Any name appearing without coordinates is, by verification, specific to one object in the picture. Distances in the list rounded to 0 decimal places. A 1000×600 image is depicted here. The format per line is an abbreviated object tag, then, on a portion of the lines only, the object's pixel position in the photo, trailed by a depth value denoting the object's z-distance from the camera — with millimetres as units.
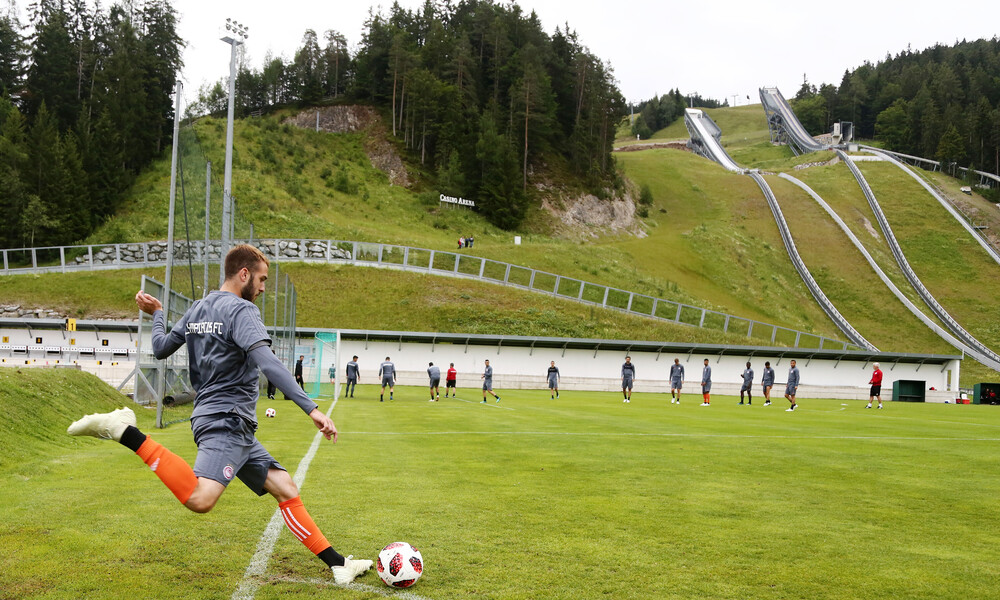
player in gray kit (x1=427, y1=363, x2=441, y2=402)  29631
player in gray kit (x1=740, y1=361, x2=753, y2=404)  34150
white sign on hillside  84562
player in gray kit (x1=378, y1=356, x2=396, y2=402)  28706
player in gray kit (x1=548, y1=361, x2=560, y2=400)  34875
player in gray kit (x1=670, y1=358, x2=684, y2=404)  33375
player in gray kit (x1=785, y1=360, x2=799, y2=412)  29222
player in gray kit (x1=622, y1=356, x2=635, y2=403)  33031
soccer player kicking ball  4348
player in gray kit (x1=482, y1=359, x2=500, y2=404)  30500
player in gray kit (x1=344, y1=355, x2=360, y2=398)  30859
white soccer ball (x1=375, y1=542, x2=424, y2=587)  4844
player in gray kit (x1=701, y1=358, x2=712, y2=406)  31875
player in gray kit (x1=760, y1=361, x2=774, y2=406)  33438
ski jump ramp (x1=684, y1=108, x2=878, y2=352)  72250
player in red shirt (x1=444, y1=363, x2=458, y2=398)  31938
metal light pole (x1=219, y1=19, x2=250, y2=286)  20734
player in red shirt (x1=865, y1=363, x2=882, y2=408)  32625
